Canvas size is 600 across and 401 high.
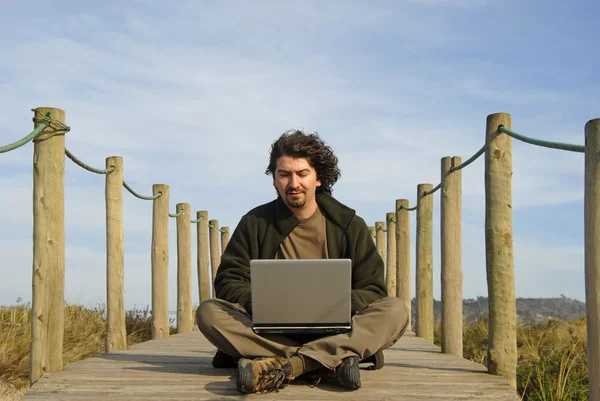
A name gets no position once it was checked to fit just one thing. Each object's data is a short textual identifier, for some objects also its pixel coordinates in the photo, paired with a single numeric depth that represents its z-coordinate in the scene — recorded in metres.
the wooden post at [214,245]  10.02
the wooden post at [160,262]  7.12
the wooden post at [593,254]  3.06
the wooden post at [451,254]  5.64
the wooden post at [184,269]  8.24
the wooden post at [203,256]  9.34
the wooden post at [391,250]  9.88
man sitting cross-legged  4.02
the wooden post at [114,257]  5.95
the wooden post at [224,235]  10.78
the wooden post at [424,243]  6.86
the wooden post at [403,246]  8.49
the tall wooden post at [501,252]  4.41
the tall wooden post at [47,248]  4.50
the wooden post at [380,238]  11.52
